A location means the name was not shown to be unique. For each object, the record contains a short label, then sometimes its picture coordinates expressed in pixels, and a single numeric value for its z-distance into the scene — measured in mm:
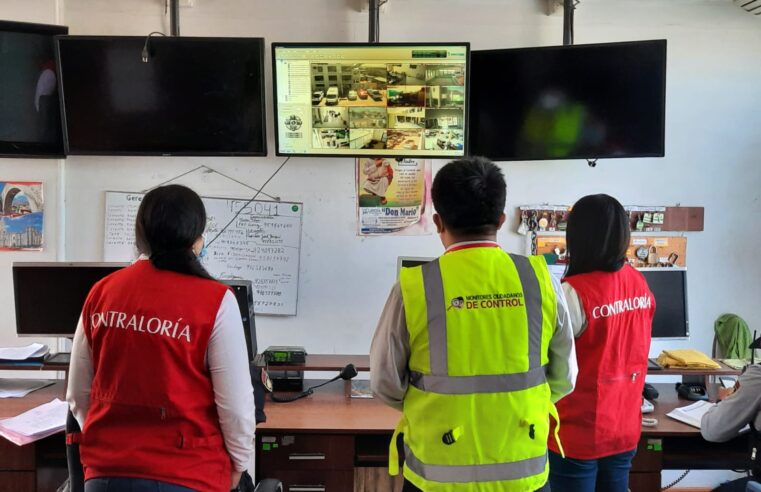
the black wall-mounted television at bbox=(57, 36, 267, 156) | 2807
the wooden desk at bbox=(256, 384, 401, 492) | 2162
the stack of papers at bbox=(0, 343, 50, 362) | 2553
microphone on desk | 2484
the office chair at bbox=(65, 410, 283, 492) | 1460
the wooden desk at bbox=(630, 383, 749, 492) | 2207
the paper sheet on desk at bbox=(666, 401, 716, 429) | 2285
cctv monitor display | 2828
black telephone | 2588
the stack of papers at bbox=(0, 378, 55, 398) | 2529
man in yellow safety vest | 1258
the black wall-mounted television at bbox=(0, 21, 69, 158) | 2902
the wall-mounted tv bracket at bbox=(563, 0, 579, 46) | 3045
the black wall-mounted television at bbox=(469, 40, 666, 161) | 2715
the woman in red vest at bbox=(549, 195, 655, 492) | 1688
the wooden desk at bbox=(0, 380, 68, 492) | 2150
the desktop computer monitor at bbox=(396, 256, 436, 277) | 2643
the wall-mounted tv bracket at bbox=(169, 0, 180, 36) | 3037
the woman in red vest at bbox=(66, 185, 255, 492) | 1304
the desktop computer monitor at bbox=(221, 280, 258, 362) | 2486
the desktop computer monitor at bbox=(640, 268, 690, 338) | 2629
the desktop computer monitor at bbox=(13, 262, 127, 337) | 2463
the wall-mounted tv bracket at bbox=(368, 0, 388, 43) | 3023
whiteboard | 3184
